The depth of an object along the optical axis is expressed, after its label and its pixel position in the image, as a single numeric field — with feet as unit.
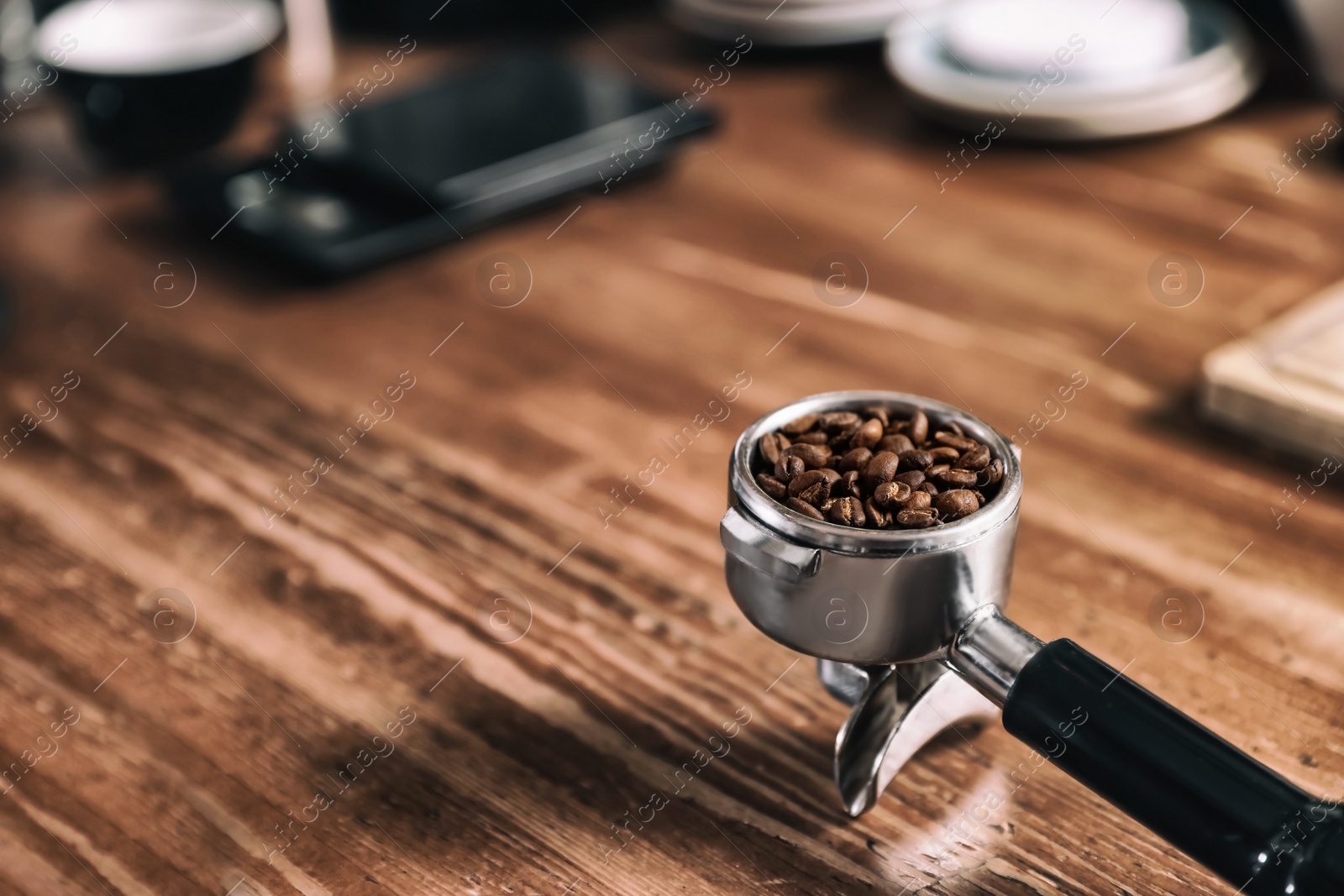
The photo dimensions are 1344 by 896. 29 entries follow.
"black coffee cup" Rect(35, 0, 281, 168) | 4.00
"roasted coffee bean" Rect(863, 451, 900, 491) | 1.71
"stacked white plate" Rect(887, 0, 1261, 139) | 3.92
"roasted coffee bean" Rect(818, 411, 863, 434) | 1.86
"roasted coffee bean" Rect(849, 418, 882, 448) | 1.82
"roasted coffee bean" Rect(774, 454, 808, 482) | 1.72
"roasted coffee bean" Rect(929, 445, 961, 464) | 1.78
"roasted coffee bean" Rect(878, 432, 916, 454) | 1.77
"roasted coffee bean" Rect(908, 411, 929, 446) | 1.83
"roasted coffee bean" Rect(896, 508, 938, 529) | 1.62
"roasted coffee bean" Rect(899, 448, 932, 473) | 1.74
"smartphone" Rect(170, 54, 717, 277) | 3.59
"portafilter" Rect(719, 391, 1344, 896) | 1.41
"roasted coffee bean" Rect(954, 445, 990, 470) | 1.76
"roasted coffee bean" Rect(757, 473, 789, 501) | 1.70
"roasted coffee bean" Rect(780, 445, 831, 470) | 1.75
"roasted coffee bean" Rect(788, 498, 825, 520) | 1.65
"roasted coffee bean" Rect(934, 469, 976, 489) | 1.72
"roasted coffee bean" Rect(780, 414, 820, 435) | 1.85
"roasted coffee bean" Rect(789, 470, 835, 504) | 1.70
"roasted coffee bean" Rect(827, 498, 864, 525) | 1.64
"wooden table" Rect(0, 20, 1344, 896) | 1.87
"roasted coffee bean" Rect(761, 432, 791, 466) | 1.77
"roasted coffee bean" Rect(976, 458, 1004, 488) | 1.73
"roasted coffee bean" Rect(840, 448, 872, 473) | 1.76
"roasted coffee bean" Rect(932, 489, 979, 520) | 1.66
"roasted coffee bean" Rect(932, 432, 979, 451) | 1.81
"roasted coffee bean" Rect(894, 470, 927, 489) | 1.70
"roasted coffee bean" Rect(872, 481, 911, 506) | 1.66
